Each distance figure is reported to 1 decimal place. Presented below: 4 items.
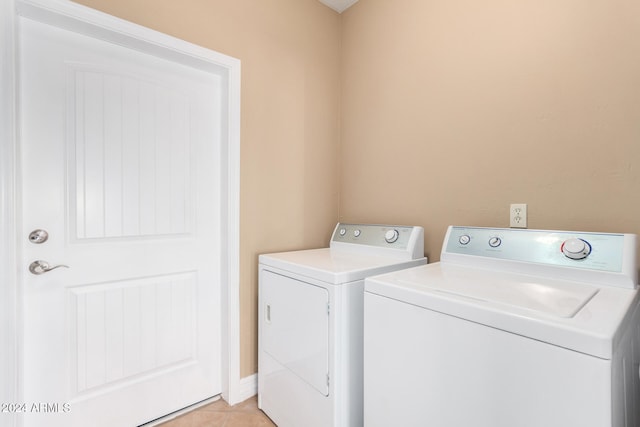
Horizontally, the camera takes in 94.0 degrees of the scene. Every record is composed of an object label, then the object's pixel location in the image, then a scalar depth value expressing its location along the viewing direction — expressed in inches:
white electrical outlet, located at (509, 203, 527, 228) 53.3
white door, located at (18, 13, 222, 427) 49.4
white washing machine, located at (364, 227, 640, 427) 26.0
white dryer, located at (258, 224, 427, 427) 47.7
